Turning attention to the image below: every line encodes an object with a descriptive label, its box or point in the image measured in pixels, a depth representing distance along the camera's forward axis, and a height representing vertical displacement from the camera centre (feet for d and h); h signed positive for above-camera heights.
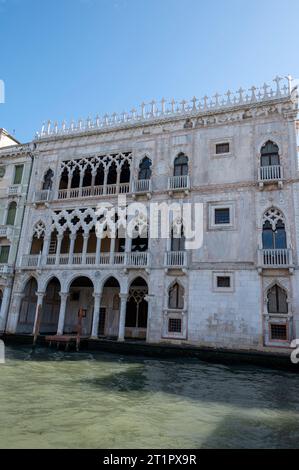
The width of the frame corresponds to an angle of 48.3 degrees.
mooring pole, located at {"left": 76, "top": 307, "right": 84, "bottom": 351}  52.93 -1.01
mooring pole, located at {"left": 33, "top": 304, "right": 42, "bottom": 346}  55.88 -0.50
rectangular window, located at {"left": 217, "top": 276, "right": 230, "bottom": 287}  49.57 +7.12
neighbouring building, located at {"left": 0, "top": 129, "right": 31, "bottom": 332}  63.46 +22.81
